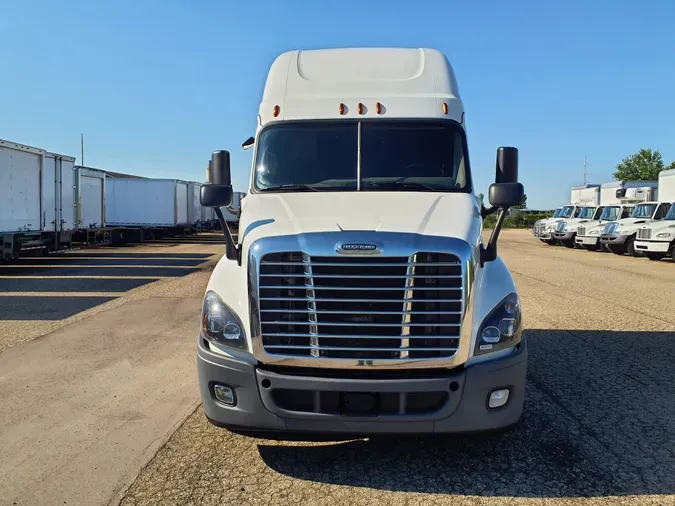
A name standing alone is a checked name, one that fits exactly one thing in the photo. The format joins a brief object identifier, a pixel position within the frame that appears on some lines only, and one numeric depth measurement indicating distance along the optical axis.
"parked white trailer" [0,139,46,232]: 14.96
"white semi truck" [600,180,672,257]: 21.92
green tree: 82.06
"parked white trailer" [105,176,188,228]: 28.48
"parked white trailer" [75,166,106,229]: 20.24
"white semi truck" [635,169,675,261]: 18.70
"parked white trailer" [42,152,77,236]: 17.02
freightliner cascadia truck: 3.39
